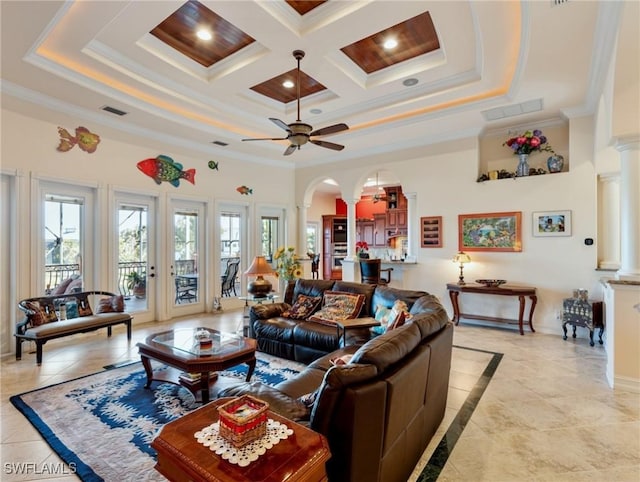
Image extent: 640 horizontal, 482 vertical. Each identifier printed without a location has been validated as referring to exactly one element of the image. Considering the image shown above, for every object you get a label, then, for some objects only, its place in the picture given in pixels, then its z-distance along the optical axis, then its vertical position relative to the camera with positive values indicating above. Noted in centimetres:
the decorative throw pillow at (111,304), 480 -85
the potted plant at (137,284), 567 -66
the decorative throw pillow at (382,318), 340 -77
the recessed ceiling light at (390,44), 367 +218
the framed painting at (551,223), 500 +30
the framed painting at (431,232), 611 +21
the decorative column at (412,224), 640 +36
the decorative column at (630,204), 341 +39
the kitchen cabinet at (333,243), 1160 +3
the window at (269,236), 773 +18
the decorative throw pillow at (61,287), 474 -60
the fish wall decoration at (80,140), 468 +148
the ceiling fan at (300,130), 363 +123
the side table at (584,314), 449 -94
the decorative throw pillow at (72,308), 454 -84
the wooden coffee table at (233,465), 117 -78
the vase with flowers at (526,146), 529 +151
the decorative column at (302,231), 809 +30
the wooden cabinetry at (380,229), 1059 +45
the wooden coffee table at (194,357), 285 -97
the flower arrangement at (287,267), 630 -43
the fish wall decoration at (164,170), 570 +128
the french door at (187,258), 618 -26
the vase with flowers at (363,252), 677 -17
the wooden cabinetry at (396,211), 1011 +97
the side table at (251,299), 490 -80
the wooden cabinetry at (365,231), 1095 +42
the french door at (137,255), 550 -18
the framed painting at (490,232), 541 +19
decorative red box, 130 -69
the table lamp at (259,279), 477 -51
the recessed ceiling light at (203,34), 349 +217
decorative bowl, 534 -61
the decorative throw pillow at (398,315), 295 -64
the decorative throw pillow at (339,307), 408 -78
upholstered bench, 393 -93
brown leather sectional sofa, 144 -79
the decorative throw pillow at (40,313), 411 -84
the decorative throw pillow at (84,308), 463 -86
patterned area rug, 216 -136
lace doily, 124 -77
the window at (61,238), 470 +9
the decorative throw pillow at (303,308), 436 -83
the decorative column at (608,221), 484 +31
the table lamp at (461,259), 564 -26
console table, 501 -75
